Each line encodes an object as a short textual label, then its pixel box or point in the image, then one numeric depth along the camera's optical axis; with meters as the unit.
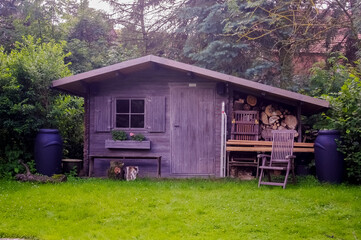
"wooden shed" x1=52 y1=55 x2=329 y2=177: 9.47
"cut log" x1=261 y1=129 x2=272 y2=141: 9.43
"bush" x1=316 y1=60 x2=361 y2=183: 7.87
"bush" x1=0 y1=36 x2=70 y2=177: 8.69
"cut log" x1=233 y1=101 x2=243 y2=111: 9.62
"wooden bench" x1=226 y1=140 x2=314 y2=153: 8.85
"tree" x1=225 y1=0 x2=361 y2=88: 11.99
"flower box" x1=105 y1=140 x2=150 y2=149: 9.46
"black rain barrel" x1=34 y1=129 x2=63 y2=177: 8.74
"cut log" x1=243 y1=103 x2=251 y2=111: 9.72
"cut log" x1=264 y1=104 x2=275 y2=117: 9.57
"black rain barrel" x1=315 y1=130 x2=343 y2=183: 8.02
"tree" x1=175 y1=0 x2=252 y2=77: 13.59
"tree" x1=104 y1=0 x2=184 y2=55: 17.05
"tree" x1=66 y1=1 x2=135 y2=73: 16.52
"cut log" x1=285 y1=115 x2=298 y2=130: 9.50
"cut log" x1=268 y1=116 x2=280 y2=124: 9.52
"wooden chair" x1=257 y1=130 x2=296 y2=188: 8.35
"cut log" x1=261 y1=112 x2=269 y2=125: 9.55
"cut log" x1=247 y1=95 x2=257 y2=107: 9.64
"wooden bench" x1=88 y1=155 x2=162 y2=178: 9.10
